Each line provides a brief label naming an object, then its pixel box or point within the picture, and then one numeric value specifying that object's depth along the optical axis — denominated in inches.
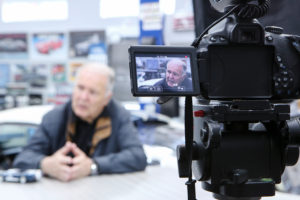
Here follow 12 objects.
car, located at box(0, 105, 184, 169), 87.4
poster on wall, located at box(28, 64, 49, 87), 150.1
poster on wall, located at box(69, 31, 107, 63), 147.9
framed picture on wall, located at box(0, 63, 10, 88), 152.7
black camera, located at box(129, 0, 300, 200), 27.7
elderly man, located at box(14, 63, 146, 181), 67.2
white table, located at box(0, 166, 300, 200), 44.9
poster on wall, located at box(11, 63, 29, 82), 150.9
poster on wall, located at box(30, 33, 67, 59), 150.4
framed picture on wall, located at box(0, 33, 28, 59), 155.3
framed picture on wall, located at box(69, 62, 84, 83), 149.6
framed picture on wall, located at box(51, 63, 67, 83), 151.3
